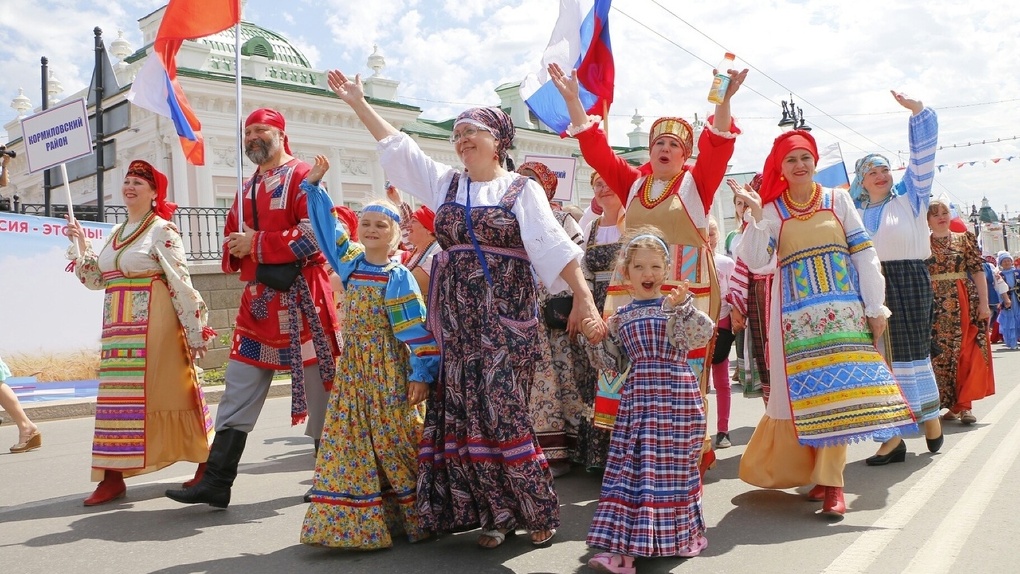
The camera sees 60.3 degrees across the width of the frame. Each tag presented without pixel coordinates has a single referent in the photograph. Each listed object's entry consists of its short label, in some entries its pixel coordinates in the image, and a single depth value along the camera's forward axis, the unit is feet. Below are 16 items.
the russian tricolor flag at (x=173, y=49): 19.31
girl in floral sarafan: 12.91
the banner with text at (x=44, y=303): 35.09
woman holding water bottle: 15.64
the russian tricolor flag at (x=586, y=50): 23.88
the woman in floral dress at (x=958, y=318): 24.34
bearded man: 15.93
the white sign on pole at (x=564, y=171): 38.14
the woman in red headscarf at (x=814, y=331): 14.93
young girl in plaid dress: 11.62
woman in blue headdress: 19.81
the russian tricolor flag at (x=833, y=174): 28.81
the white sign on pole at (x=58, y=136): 26.81
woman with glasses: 12.59
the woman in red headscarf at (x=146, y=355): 16.87
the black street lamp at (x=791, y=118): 62.49
